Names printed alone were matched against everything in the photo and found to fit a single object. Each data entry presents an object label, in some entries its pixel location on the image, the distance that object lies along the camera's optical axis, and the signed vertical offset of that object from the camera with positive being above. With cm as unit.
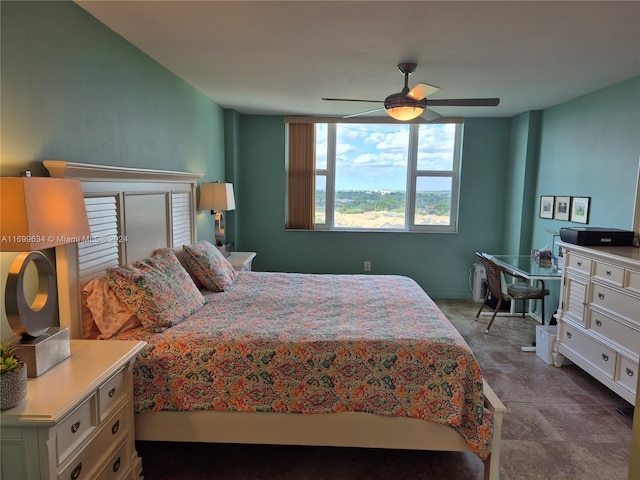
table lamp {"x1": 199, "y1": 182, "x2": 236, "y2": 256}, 400 +1
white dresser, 259 -78
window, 530 +34
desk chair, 402 -86
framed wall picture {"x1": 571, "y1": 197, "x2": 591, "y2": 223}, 384 -3
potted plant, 132 -62
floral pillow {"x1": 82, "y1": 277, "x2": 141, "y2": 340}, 211 -61
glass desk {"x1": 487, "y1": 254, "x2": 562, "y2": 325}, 358 -61
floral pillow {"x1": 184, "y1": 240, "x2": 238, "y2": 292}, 305 -55
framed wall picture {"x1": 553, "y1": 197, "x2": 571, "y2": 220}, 414 -3
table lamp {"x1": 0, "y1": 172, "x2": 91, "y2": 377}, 135 -16
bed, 198 -92
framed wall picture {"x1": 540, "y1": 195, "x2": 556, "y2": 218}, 444 -1
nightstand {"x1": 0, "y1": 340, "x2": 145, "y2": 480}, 132 -83
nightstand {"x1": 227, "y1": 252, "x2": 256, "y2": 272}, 404 -65
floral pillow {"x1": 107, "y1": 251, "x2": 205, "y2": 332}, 216 -54
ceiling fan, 277 +71
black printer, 307 -24
